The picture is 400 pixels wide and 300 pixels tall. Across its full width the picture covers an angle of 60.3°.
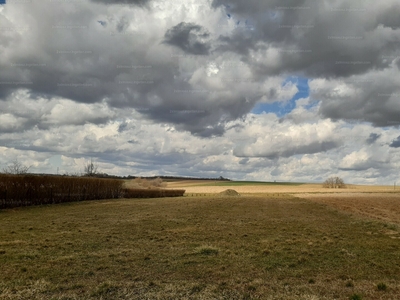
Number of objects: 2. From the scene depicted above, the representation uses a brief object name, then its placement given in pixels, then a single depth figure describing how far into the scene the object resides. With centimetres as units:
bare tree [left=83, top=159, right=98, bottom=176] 10480
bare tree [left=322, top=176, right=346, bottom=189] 13125
